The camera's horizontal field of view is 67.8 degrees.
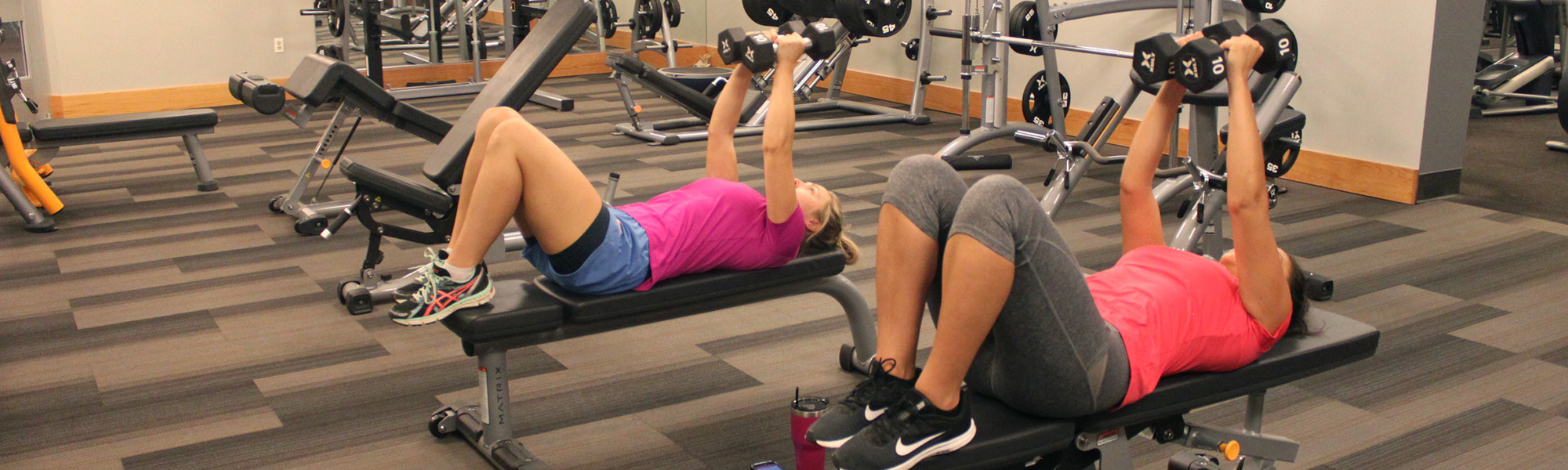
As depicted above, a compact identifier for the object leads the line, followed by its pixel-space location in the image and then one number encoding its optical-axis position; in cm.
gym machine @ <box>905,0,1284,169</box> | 400
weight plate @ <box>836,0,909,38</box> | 510
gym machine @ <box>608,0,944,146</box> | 491
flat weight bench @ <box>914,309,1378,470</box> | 154
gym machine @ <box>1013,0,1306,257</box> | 276
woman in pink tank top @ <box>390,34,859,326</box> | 202
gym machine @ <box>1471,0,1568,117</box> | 564
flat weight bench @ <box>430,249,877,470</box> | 197
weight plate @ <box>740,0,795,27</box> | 566
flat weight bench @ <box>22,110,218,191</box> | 409
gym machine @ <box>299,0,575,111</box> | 641
